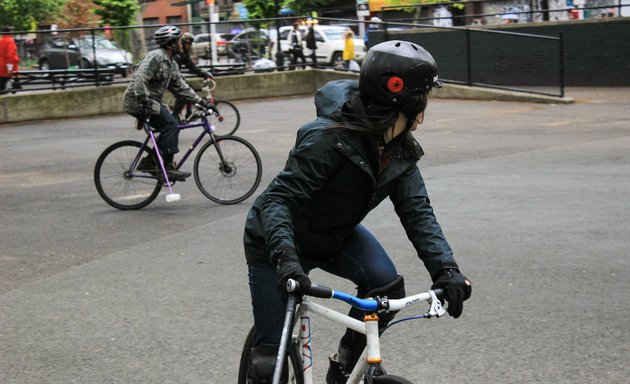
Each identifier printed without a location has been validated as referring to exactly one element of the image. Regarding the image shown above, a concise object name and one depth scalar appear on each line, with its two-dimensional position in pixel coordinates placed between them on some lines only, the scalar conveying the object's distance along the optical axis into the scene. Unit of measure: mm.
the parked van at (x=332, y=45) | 27906
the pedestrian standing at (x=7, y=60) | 19359
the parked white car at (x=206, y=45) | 21739
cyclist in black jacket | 2992
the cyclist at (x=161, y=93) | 9195
